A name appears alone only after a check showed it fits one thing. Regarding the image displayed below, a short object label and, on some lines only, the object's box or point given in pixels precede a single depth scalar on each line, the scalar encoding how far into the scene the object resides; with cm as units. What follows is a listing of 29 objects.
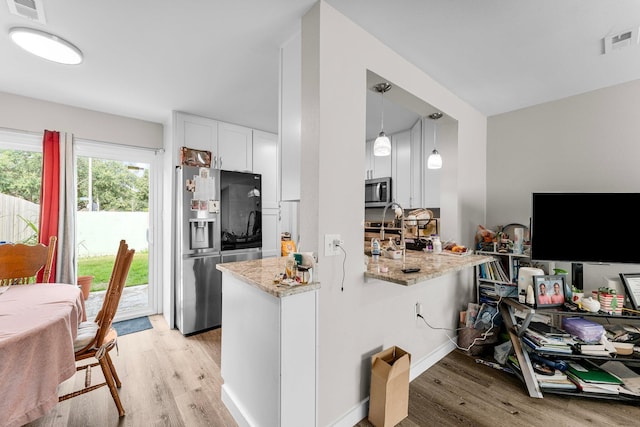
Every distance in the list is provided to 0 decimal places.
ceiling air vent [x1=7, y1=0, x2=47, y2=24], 144
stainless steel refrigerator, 295
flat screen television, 212
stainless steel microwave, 371
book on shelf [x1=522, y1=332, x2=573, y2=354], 198
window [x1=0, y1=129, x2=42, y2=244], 265
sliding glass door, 313
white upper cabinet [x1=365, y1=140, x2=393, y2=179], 379
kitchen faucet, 198
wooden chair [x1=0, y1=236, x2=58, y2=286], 211
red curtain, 269
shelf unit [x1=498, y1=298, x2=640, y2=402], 191
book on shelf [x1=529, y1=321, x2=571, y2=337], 211
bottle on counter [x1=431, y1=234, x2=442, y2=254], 240
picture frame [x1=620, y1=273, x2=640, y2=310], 206
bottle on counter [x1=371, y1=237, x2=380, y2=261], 208
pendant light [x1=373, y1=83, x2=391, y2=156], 203
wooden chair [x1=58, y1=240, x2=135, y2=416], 173
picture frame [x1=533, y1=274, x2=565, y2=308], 204
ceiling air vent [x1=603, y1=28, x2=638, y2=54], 170
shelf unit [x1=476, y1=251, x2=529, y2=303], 264
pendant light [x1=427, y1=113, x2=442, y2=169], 249
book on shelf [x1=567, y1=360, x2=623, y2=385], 195
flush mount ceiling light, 166
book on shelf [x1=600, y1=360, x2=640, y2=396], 189
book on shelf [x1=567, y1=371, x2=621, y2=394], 190
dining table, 115
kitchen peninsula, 133
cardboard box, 159
